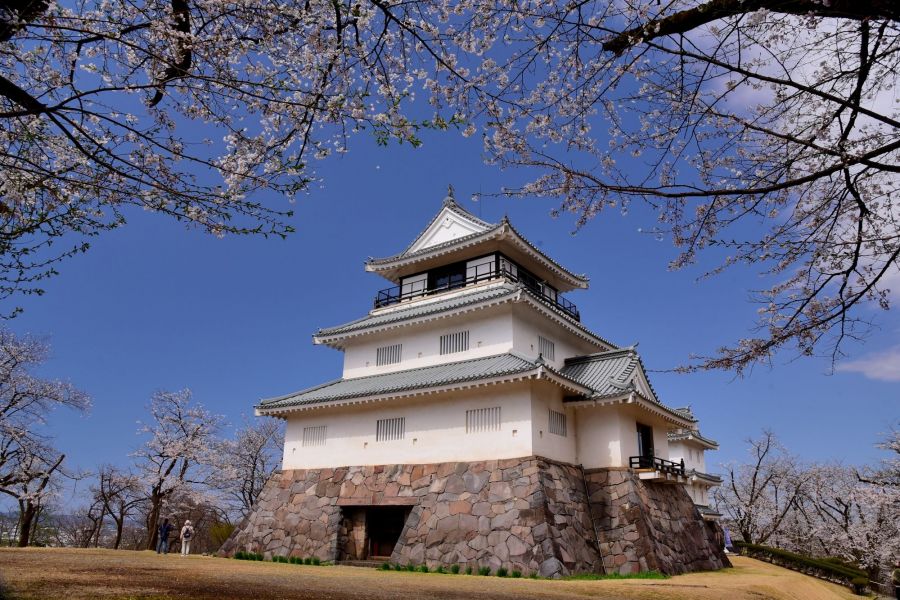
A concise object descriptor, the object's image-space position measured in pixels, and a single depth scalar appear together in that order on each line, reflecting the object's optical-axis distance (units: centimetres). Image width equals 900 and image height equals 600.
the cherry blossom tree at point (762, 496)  4226
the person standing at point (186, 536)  2127
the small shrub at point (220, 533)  3097
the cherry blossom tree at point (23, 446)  2512
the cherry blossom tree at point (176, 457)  3105
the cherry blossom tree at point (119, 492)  3353
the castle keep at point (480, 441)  1694
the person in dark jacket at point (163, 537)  2312
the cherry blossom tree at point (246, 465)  3672
